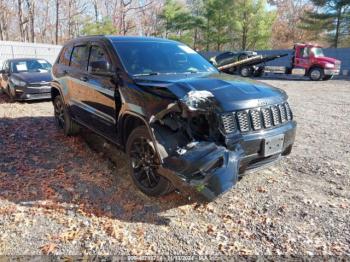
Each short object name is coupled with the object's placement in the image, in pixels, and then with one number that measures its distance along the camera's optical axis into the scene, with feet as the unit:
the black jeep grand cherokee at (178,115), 10.40
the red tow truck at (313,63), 60.69
